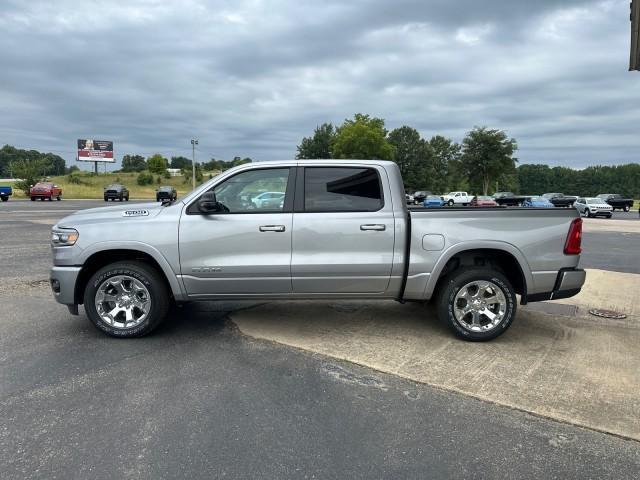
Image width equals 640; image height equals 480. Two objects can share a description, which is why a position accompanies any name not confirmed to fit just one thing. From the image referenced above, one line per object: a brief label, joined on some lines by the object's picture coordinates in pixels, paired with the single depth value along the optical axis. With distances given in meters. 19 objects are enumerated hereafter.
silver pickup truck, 4.50
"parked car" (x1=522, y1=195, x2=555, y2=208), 35.91
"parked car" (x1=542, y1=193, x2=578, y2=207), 36.04
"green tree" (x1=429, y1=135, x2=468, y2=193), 93.50
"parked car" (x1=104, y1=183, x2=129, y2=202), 44.53
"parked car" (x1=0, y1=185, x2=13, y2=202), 38.16
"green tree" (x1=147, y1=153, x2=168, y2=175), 88.56
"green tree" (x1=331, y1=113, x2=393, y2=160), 63.50
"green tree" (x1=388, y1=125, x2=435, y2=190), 85.81
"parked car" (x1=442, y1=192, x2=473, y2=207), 54.83
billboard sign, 83.81
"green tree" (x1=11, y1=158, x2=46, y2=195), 47.63
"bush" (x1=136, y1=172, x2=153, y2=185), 76.88
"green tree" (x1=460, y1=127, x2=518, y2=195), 56.91
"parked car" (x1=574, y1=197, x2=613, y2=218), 32.72
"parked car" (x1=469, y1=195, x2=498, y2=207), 40.01
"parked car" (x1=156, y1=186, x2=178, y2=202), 44.50
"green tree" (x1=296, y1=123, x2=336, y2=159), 93.94
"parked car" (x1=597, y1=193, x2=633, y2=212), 43.00
